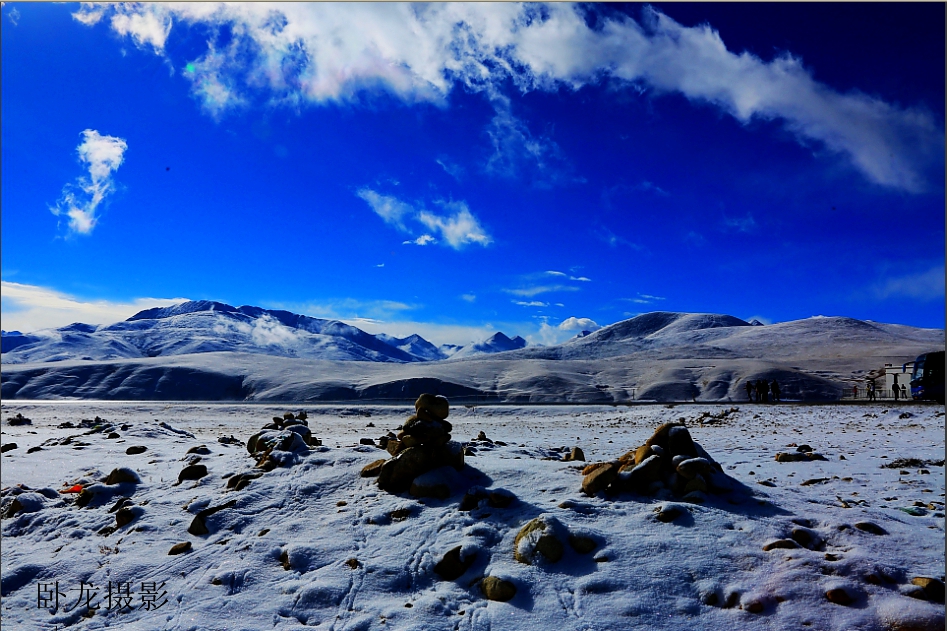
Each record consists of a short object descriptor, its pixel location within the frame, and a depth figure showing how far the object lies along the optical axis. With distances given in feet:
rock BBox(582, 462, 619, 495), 26.81
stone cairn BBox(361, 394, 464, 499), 29.22
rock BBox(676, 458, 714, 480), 26.37
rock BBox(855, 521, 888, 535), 21.81
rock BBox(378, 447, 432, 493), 29.94
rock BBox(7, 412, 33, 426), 89.17
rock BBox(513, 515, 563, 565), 21.90
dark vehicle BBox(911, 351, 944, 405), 107.14
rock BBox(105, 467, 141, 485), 34.30
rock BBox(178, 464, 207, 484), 34.76
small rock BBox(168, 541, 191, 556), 25.75
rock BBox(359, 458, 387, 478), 31.50
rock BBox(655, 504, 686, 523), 23.70
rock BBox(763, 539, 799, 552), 20.86
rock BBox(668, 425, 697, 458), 27.91
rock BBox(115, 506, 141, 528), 28.99
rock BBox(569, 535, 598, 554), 22.27
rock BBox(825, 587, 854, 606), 17.85
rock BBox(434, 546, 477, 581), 22.11
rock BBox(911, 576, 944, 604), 17.61
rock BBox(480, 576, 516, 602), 20.17
